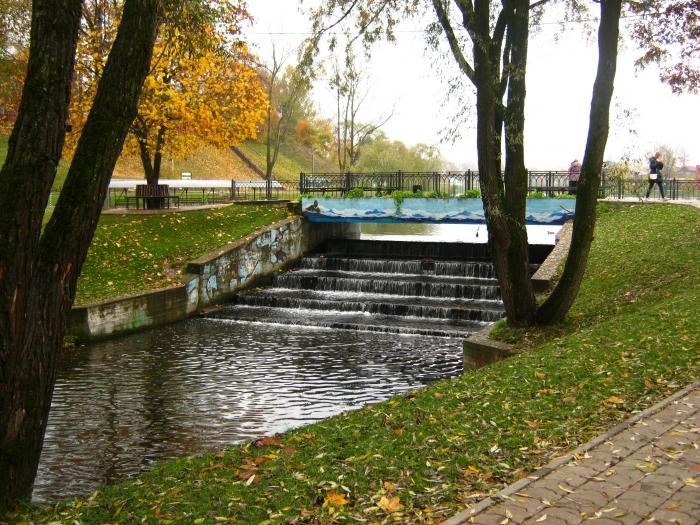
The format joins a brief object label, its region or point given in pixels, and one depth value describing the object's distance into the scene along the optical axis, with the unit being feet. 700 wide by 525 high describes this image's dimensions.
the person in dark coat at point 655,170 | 75.10
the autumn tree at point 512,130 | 34.65
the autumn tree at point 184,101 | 70.90
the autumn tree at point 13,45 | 68.85
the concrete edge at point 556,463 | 14.69
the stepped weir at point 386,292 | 56.70
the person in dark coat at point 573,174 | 70.74
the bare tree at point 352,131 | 151.74
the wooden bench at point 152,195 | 80.74
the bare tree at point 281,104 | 130.62
